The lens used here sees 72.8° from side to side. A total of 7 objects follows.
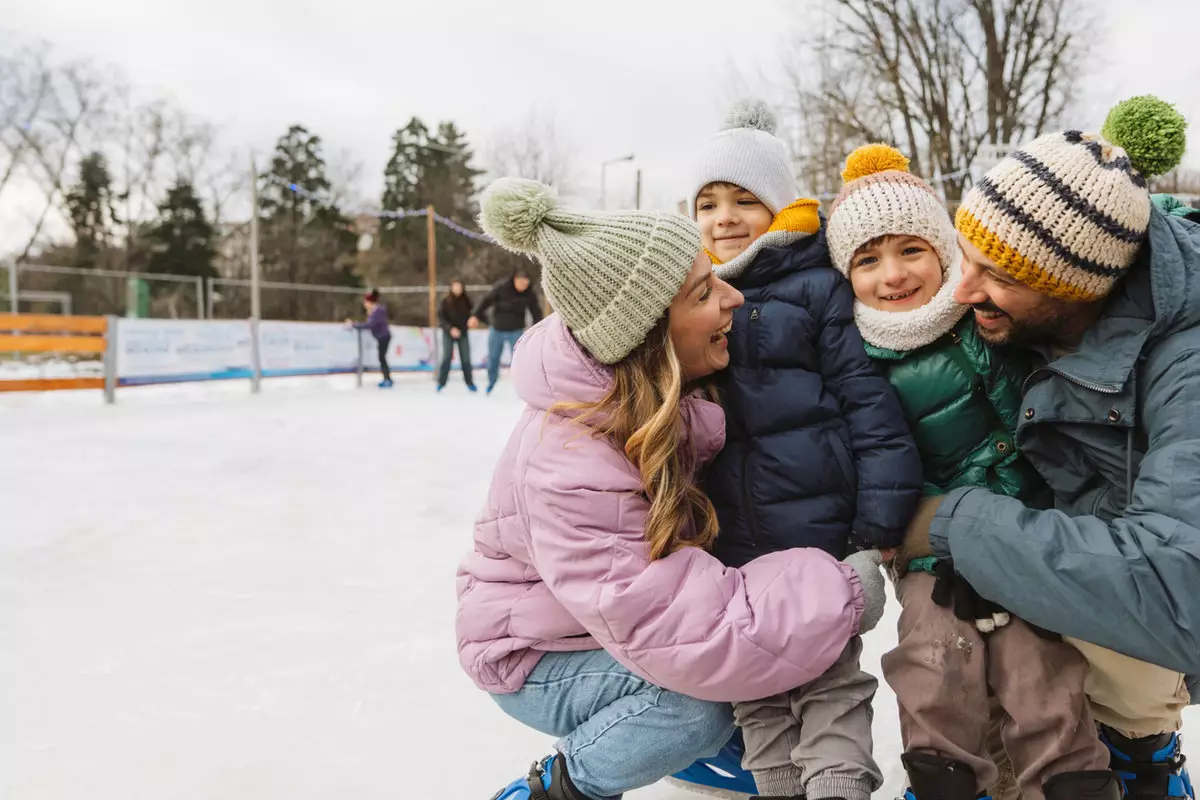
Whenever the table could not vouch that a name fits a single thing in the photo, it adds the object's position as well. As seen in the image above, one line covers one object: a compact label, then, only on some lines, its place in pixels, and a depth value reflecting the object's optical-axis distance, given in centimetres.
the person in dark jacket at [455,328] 1053
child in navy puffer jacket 130
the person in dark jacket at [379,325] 1163
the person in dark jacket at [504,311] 961
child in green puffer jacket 126
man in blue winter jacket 103
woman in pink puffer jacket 121
